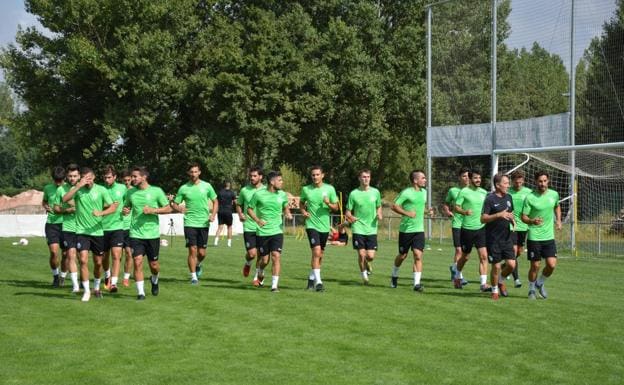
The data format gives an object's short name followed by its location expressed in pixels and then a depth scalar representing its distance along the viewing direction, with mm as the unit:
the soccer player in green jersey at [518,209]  16547
